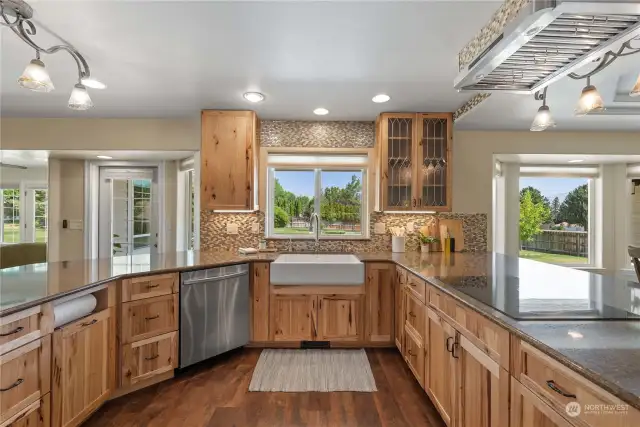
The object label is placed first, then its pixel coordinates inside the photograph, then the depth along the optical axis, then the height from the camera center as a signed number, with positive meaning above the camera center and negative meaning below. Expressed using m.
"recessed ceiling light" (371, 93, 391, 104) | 2.75 +1.07
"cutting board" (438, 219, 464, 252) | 3.38 -0.14
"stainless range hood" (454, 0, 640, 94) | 0.97 +0.64
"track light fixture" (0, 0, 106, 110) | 1.46 +0.88
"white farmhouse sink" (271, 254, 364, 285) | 2.83 -0.52
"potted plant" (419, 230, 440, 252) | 3.31 -0.27
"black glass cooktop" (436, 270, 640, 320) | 1.21 -0.38
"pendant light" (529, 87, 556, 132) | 2.08 +0.67
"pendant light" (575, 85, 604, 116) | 1.77 +0.66
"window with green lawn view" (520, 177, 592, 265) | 4.05 -0.03
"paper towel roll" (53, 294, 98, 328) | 1.63 -0.52
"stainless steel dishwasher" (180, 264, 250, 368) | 2.47 -0.81
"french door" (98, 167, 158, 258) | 4.18 +0.04
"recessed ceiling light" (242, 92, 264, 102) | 2.70 +1.06
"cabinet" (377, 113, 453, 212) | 3.19 +0.58
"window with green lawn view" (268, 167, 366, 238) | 3.59 +0.20
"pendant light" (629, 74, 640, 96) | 1.55 +0.64
